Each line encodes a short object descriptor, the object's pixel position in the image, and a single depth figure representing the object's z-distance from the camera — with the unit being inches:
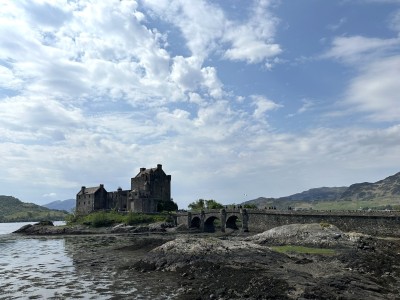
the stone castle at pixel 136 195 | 5255.9
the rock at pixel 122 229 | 4188.0
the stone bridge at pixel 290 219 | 2188.7
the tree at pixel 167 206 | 5403.5
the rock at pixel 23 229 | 4696.4
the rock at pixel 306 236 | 1930.4
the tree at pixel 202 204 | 5594.5
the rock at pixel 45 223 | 4900.6
